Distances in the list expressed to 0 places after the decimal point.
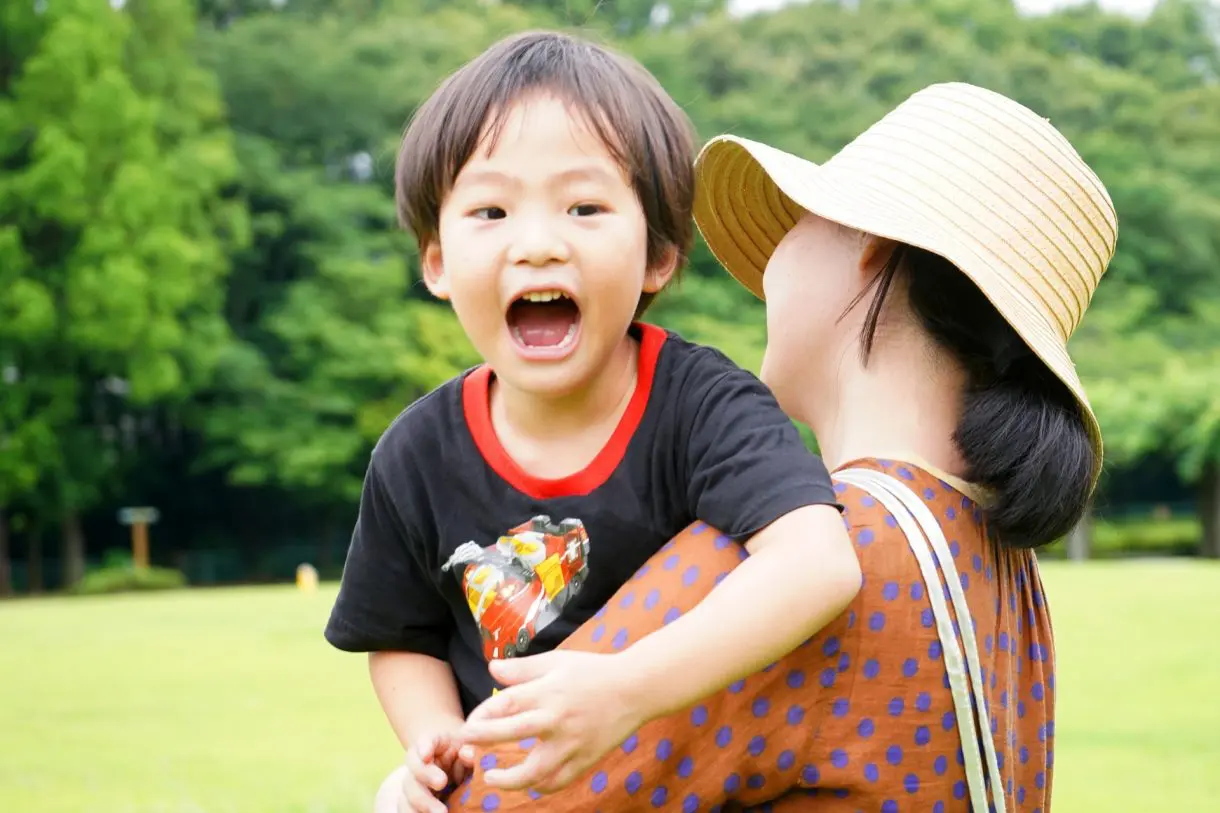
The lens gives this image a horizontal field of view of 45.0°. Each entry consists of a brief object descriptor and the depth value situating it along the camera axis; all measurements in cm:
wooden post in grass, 2478
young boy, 162
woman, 145
